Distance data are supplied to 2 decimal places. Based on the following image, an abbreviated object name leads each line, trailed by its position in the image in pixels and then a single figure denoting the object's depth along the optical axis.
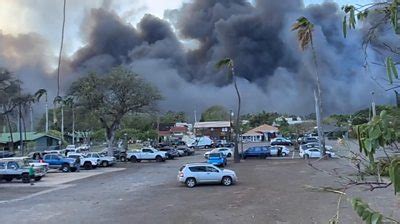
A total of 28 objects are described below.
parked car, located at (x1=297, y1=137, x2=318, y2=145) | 81.78
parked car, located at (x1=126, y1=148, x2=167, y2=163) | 57.97
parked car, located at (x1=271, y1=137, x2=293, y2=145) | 90.36
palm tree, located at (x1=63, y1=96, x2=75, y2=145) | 63.16
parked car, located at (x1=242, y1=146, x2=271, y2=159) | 57.78
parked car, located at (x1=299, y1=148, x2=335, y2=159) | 49.16
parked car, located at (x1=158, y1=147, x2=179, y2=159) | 62.39
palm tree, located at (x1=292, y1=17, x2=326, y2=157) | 42.58
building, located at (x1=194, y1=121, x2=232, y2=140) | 124.70
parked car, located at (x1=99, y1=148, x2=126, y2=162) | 61.44
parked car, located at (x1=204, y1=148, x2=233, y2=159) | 60.33
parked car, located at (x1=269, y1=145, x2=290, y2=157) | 59.10
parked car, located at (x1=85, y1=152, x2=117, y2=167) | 51.66
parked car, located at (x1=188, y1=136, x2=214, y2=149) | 96.80
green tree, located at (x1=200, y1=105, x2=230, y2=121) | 159.62
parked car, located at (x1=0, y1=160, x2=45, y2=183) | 35.97
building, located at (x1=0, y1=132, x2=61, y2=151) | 96.56
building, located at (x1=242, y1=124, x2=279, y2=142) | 135.62
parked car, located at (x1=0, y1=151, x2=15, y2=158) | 65.93
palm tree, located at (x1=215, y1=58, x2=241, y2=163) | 58.06
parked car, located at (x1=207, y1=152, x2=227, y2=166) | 45.12
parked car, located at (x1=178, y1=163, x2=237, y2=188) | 27.69
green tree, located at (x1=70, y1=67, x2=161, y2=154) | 59.88
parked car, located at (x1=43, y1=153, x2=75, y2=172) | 46.53
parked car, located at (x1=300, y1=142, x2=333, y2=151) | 56.21
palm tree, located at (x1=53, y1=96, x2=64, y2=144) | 85.43
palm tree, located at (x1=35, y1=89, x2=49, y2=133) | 99.65
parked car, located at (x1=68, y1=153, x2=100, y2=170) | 49.80
